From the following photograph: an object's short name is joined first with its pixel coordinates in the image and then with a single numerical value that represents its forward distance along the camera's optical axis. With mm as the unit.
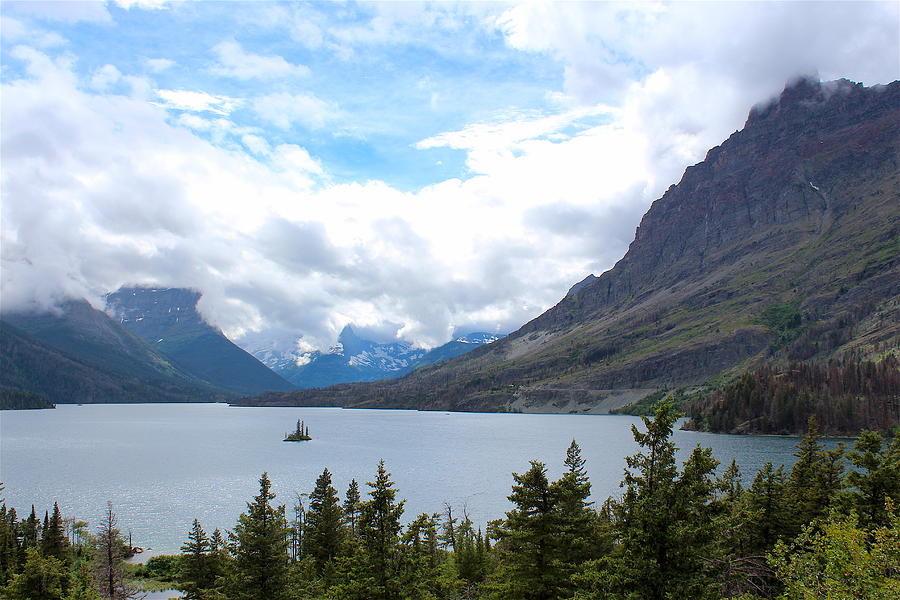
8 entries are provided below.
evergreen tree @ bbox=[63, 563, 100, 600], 41656
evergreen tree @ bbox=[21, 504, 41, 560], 79338
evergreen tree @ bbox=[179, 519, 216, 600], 57156
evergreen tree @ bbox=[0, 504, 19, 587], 67719
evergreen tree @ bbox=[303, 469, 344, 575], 65688
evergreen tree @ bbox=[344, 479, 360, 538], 73188
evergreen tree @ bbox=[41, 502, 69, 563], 73750
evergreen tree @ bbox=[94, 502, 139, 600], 62125
